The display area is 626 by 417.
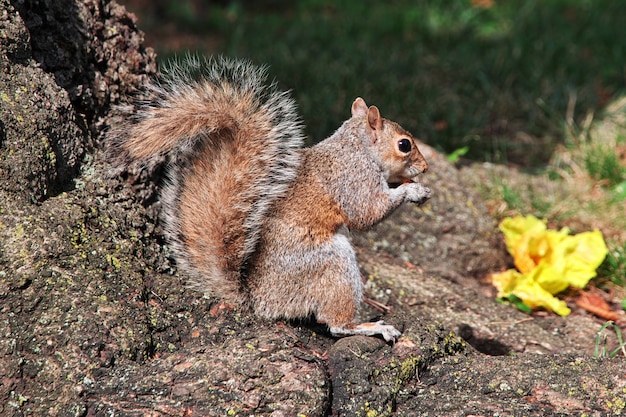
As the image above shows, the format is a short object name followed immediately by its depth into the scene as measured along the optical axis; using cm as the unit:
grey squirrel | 396
